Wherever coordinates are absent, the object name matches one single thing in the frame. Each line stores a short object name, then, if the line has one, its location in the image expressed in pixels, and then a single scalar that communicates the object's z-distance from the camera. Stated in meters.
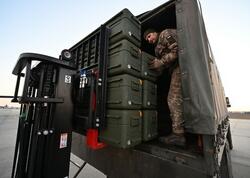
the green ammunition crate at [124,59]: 1.56
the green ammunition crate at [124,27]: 1.65
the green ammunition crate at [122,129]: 1.45
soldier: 1.84
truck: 1.27
